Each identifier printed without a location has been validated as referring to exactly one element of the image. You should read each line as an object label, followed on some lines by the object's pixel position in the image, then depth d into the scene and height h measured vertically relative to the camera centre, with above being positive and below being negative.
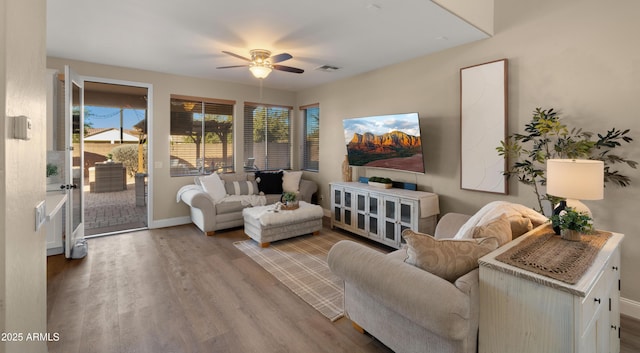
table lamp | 2.00 -0.04
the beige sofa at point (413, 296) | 1.54 -0.70
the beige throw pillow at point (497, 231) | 1.89 -0.38
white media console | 3.80 -0.54
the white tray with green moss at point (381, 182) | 4.46 -0.14
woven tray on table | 1.49 -0.47
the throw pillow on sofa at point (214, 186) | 5.02 -0.24
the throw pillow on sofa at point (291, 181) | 5.85 -0.16
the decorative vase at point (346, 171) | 5.34 +0.04
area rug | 2.79 -1.13
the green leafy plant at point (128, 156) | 9.45 +0.54
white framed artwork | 3.29 +0.57
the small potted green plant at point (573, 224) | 1.92 -0.34
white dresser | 1.37 -0.69
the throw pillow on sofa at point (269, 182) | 5.77 -0.18
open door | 3.64 +0.21
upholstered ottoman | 4.20 -0.74
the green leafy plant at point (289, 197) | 4.53 -0.37
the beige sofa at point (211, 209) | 4.70 -0.60
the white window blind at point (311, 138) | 6.35 +0.78
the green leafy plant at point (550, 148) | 2.51 +0.24
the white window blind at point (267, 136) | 6.29 +0.83
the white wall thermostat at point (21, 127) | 1.03 +0.16
